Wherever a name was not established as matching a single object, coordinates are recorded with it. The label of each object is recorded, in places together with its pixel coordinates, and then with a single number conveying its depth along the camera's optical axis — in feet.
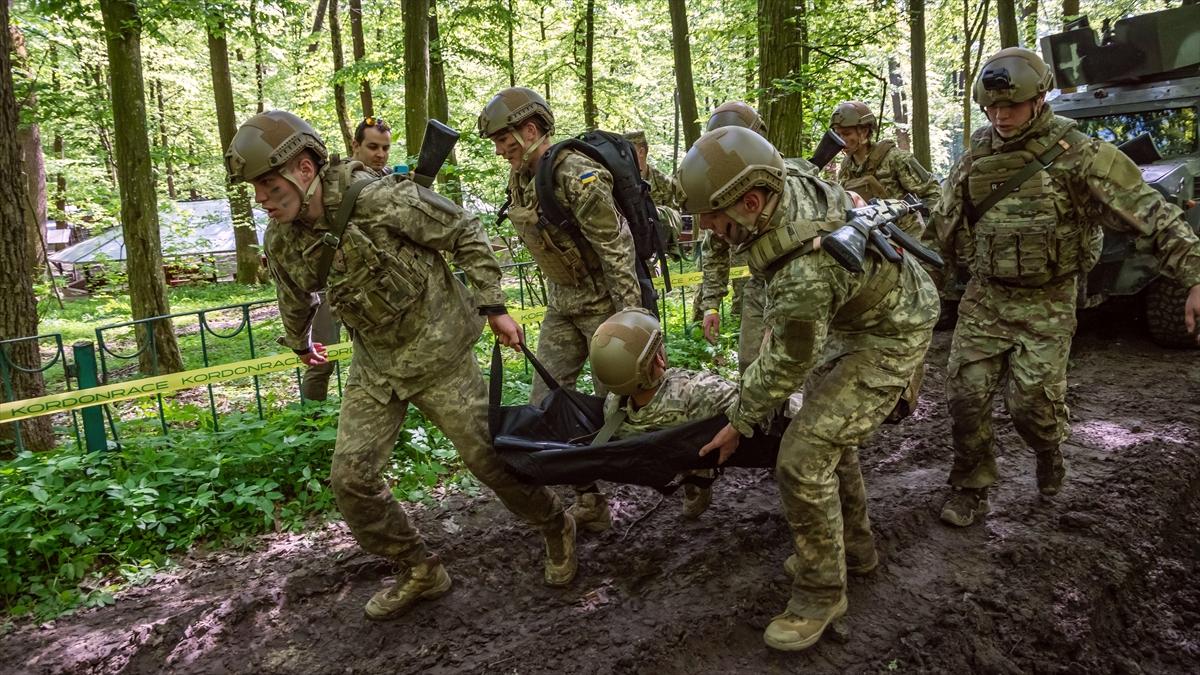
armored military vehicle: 20.71
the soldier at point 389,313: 10.69
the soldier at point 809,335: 8.95
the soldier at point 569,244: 12.39
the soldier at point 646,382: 10.57
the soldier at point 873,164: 20.17
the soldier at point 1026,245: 11.68
